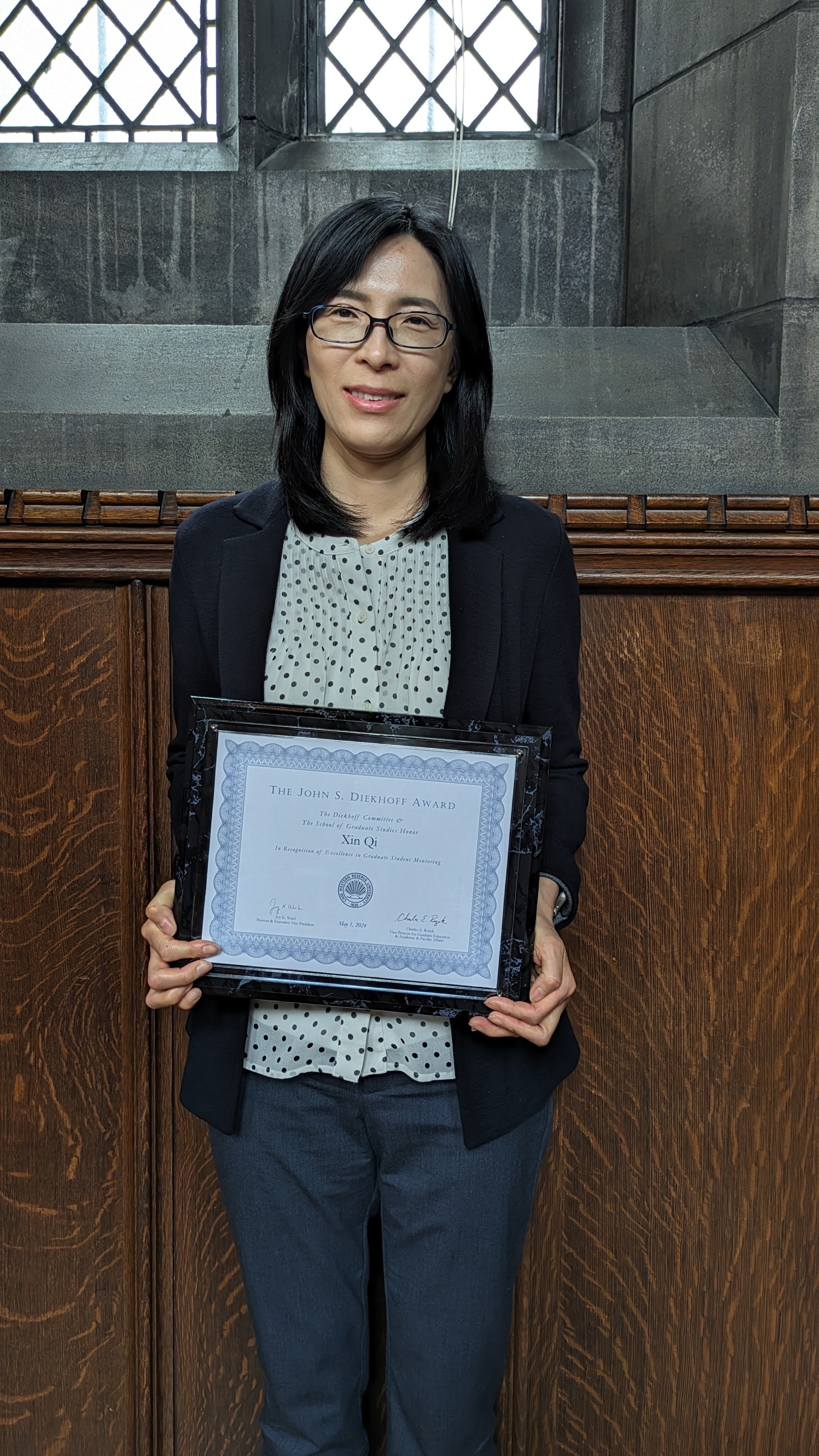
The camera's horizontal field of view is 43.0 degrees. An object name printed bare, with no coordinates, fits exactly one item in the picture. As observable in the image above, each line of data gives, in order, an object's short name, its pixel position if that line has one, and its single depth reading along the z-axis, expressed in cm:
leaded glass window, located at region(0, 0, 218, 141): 197
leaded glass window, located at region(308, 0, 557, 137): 196
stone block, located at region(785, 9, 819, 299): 147
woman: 108
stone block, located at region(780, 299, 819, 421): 151
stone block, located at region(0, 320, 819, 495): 150
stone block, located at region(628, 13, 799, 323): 154
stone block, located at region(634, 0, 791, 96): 159
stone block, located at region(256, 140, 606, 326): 180
